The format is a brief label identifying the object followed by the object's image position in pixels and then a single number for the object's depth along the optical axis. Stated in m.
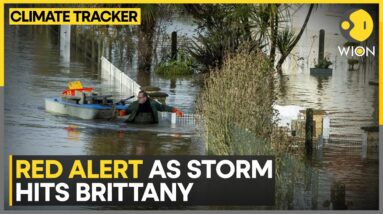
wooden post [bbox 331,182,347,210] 24.44
